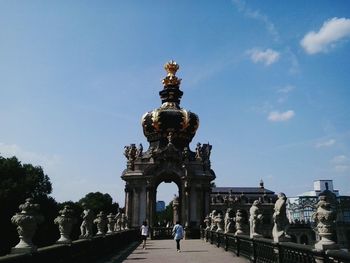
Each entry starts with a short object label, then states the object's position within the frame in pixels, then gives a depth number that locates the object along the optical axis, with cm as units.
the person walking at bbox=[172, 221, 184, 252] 2627
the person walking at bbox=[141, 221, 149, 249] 2967
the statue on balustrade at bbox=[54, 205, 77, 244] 1712
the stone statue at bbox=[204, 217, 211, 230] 4172
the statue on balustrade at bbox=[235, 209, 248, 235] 2380
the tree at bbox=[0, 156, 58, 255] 4691
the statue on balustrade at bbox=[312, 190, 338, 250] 1070
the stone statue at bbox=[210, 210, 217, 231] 3494
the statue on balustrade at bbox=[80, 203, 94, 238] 2280
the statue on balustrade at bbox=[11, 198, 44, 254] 1283
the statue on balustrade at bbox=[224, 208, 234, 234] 2770
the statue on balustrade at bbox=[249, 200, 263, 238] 1947
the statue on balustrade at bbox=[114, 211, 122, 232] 3853
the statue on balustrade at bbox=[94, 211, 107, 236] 2834
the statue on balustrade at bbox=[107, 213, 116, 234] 3569
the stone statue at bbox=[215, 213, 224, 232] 3220
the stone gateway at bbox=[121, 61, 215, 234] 4541
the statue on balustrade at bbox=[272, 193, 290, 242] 1490
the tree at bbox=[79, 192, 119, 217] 9975
